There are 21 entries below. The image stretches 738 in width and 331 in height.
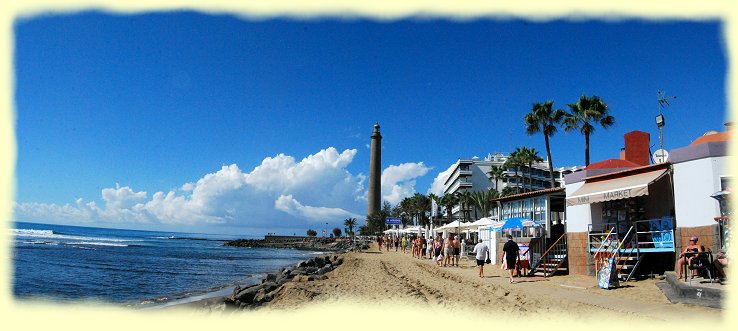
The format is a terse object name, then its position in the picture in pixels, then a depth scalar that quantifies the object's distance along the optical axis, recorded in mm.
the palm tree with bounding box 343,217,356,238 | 115488
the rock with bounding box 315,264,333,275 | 23819
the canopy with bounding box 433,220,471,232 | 27366
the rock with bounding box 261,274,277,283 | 21441
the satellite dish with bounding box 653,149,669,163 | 19205
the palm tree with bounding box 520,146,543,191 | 54906
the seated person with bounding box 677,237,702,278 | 9733
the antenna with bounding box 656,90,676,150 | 19484
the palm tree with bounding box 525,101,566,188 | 36656
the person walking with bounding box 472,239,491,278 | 15780
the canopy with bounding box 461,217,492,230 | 23859
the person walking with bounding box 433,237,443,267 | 22656
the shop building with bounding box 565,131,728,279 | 11086
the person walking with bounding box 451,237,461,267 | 22656
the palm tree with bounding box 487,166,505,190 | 70750
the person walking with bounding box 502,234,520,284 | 14109
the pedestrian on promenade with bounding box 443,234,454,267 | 22172
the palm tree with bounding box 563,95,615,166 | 32156
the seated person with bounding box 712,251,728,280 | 9070
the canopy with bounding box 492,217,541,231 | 17844
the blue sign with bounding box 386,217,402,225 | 49969
